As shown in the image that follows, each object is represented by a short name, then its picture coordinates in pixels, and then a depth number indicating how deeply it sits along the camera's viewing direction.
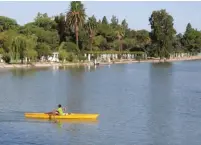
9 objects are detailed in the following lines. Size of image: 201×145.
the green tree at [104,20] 146.60
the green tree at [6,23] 113.81
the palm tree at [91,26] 115.00
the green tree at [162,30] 130.00
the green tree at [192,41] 175.62
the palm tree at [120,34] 135.80
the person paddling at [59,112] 30.59
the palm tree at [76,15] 107.25
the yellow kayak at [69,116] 30.39
